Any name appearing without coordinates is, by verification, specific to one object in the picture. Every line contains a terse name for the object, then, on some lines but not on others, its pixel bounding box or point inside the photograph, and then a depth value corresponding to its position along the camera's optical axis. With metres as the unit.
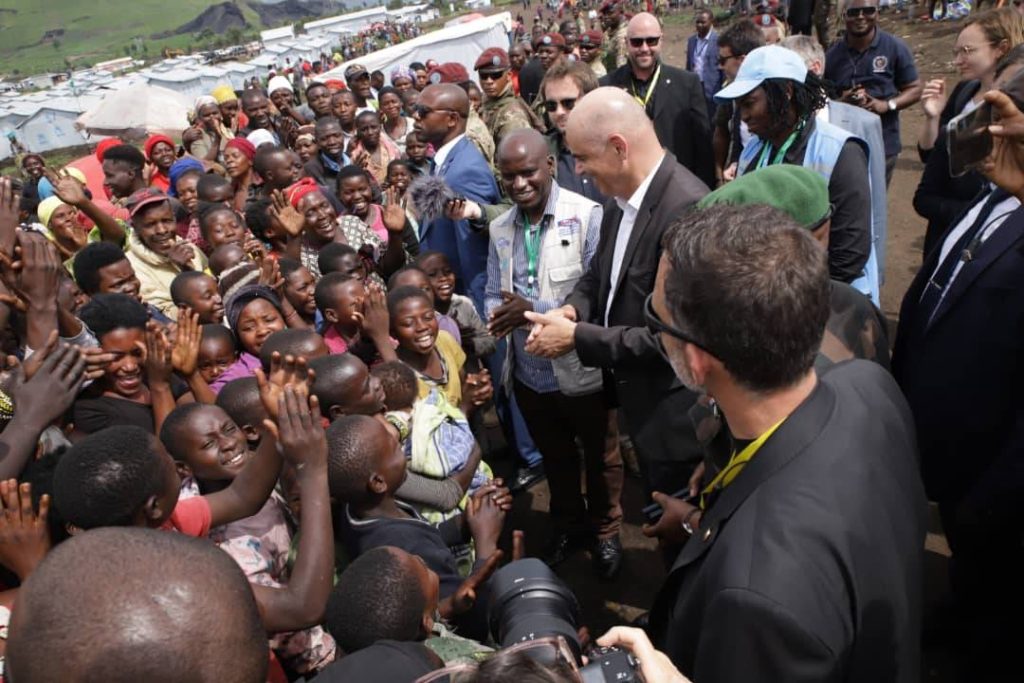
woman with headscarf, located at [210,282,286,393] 3.43
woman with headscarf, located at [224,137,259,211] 6.33
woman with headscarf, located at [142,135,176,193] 6.75
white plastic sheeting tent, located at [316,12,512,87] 18.22
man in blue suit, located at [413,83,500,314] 4.15
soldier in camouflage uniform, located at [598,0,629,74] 7.78
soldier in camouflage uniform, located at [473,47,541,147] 5.43
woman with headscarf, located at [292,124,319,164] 6.61
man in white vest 3.18
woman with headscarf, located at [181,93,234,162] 7.94
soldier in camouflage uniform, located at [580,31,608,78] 7.34
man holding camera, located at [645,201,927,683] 1.13
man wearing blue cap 2.78
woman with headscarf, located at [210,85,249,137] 8.74
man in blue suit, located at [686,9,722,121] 6.96
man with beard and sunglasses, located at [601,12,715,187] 5.15
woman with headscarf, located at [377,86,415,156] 8.05
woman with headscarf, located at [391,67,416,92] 10.65
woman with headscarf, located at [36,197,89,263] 4.57
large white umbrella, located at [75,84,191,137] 12.36
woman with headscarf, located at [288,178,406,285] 4.43
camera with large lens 1.44
